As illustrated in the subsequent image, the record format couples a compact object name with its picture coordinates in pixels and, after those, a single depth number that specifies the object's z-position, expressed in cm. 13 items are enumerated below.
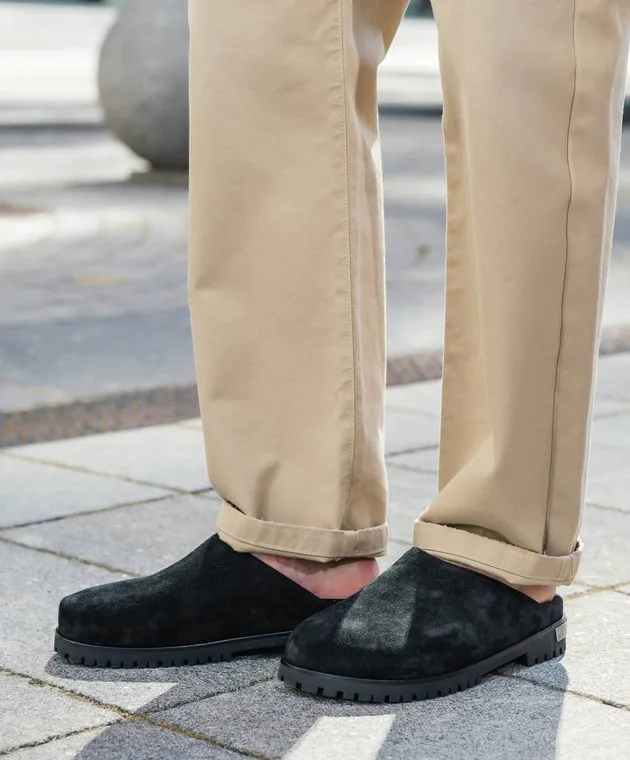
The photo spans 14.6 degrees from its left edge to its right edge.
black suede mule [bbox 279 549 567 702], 291
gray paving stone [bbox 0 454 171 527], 443
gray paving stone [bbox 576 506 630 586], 380
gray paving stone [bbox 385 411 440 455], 538
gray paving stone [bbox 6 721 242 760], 264
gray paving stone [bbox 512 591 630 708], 301
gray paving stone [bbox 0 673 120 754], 274
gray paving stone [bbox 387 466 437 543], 424
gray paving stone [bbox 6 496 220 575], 395
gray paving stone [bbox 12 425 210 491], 493
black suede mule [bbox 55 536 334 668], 313
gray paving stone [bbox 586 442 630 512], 462
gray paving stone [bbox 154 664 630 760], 267
